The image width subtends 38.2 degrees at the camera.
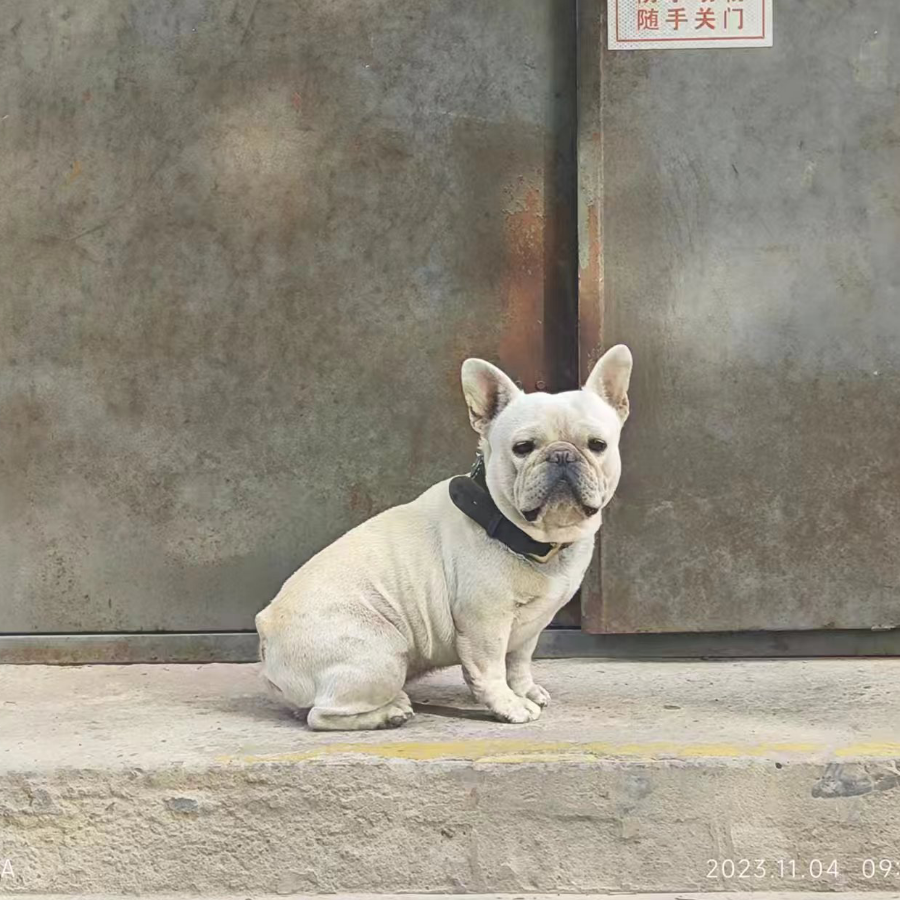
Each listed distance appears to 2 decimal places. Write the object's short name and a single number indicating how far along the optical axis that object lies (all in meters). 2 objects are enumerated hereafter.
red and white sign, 4.49
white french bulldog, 3.52
